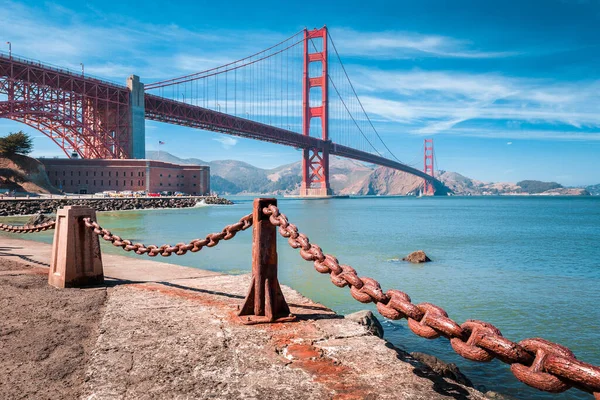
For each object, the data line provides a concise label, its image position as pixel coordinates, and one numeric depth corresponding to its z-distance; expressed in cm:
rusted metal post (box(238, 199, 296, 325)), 303
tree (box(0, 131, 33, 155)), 4688
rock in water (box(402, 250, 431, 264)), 1241
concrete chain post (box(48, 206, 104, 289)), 414
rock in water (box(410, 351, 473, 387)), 366
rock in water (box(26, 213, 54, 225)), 1893
